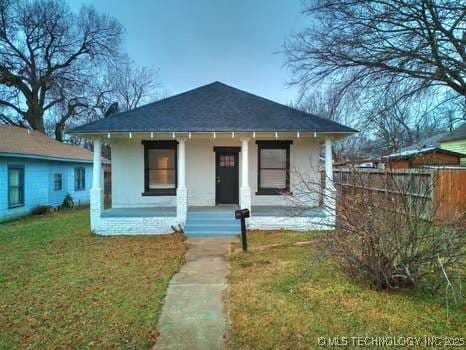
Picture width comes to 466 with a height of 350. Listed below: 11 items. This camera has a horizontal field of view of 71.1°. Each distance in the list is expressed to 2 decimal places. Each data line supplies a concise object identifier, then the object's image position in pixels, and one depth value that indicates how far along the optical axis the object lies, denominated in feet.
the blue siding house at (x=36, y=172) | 44.70
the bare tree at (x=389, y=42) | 31.42
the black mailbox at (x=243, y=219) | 24.09
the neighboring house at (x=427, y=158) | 63.67
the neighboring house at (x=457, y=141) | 72.74
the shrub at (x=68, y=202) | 59.31
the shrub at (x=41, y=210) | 50.59
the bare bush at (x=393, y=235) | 13.60
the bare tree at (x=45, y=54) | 80.33
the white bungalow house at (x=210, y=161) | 31.96
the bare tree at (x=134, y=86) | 118.11
